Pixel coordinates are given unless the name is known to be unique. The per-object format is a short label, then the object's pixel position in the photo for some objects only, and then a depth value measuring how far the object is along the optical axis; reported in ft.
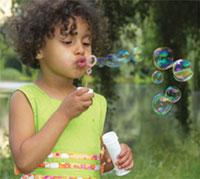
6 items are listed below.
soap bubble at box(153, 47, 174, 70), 16.60
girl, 7.85
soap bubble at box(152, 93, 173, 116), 15.17
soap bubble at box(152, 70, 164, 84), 16.74
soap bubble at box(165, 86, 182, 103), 15.69
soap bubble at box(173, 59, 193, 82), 16.31
